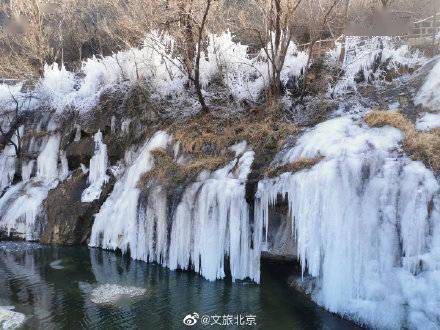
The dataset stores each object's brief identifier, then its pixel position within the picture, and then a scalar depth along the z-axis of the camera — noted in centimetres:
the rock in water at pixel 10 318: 769
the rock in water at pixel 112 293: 875
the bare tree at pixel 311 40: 1141
